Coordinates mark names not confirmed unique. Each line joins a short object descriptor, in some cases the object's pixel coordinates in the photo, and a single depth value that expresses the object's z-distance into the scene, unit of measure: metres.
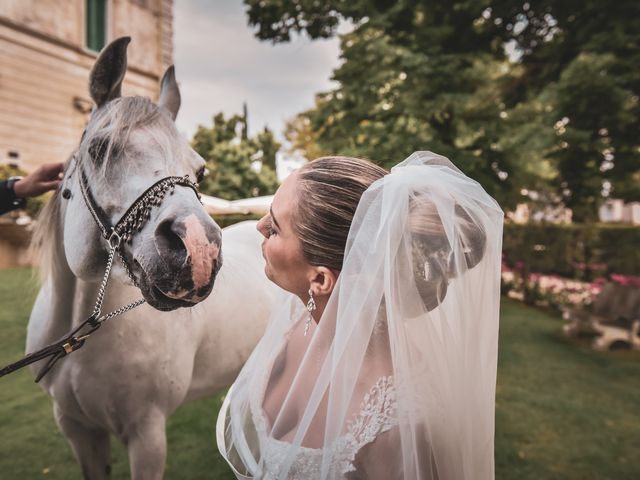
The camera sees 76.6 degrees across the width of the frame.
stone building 11.84
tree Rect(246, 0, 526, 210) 6.88
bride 1.17
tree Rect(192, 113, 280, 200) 21.20
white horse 1.43
